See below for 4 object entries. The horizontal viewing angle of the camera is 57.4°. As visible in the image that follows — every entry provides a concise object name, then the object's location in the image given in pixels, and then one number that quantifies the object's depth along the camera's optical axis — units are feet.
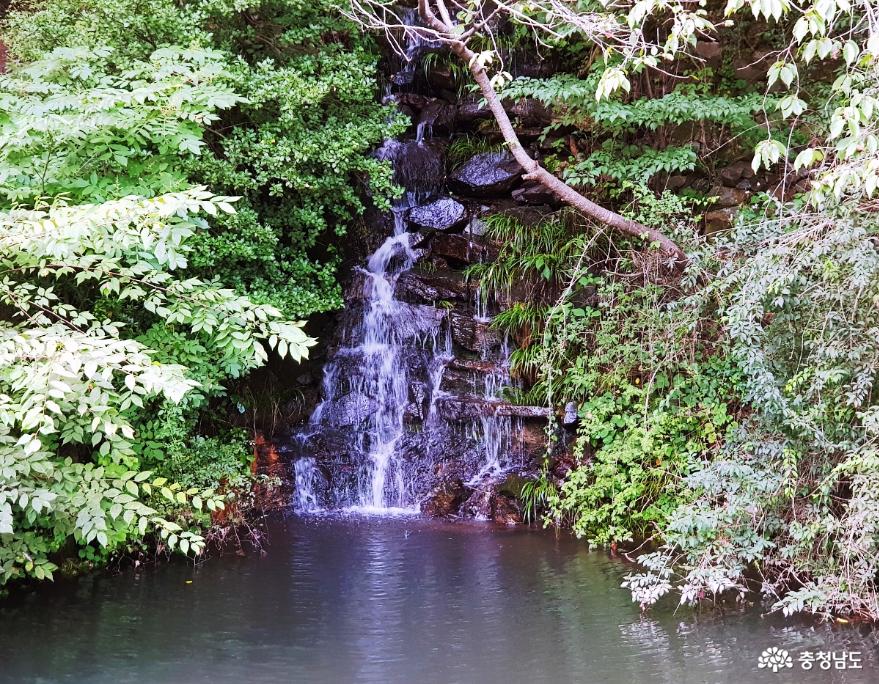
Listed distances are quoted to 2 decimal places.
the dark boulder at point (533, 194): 32.78
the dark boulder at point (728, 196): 29.96
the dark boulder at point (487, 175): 33.55
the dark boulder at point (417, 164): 35.50
